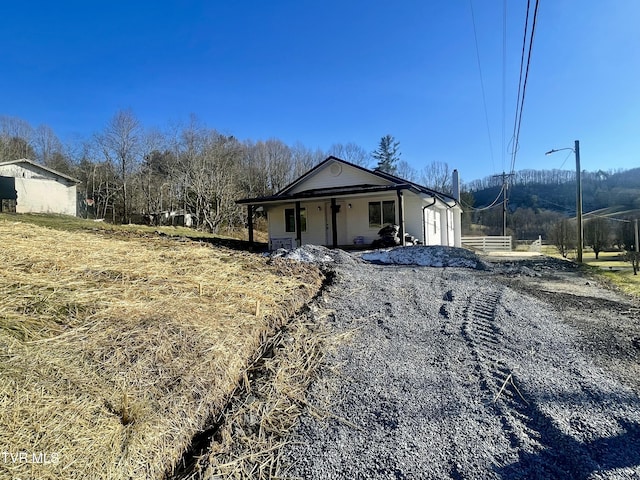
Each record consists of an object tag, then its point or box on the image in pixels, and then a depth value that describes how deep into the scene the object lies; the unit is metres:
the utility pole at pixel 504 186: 29.06
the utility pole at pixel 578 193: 14.97
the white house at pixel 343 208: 14.60
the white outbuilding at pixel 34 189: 20.59
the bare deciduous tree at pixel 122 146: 30.44
